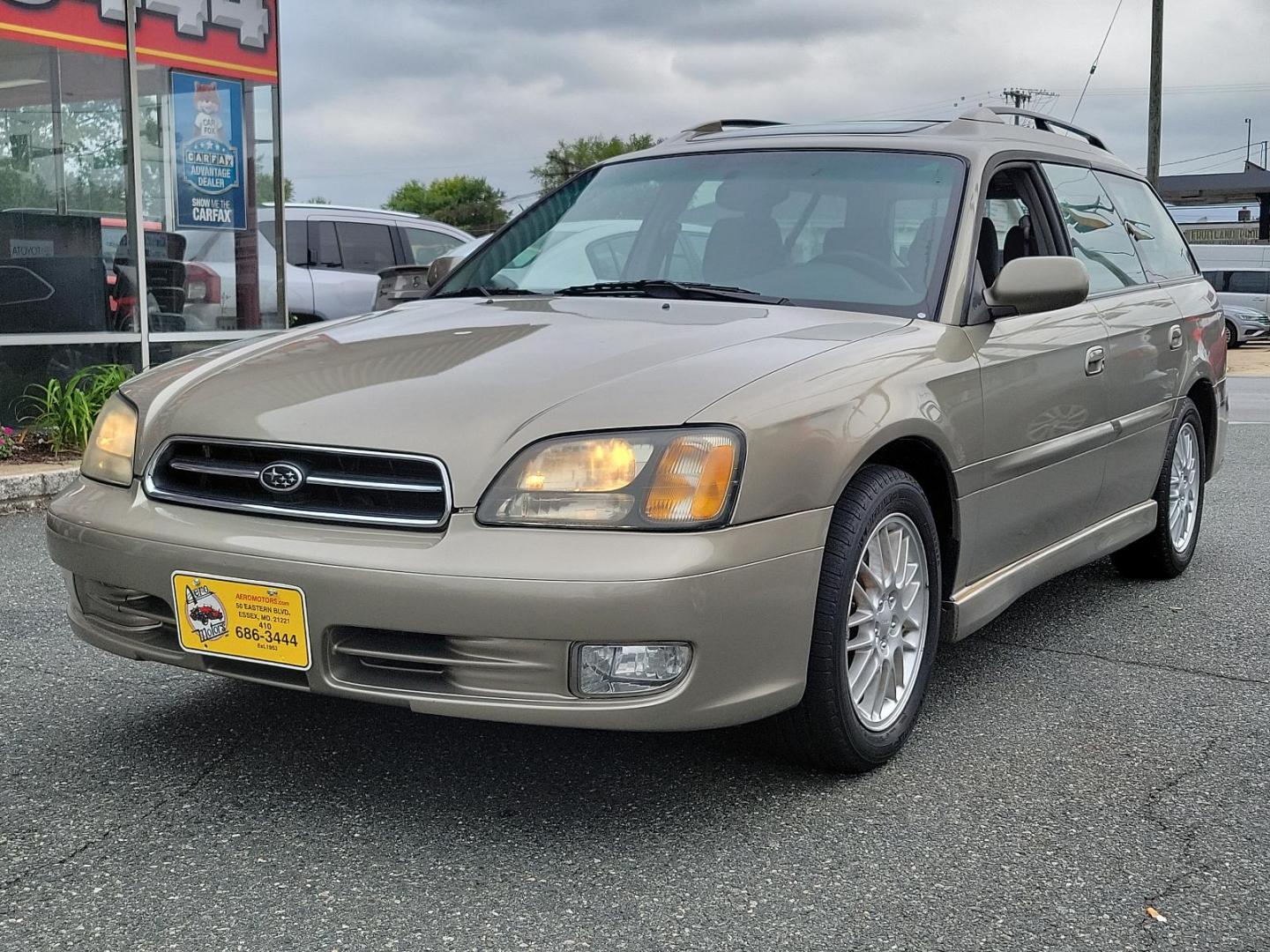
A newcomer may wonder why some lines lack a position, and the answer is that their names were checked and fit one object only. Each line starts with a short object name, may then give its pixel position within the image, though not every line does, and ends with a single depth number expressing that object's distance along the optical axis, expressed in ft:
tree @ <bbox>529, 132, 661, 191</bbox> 328.90
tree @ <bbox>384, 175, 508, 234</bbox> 387.14
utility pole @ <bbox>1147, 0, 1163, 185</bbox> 89.92
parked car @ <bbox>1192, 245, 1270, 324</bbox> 101.96
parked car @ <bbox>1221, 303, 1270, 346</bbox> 94.38
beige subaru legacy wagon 8.68
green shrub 25.50
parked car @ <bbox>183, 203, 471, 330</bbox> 38.65
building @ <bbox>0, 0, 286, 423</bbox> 27.76
